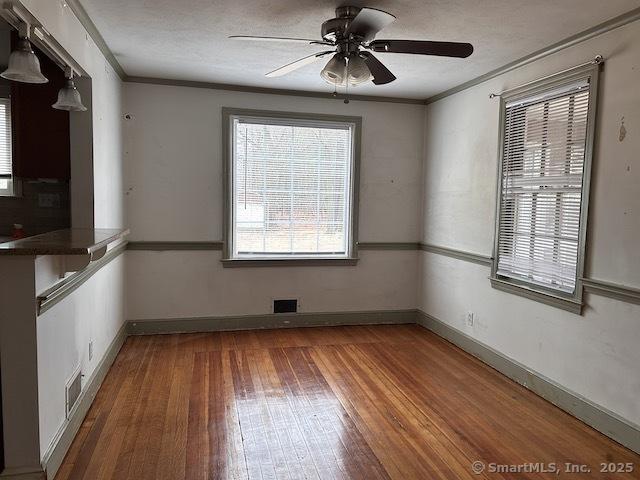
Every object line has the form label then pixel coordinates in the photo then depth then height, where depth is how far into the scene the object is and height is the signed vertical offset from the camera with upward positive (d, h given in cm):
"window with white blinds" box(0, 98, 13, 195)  343 +38
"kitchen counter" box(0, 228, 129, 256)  180 -21
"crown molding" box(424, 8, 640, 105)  255 +106
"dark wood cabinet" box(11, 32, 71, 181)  291 +43
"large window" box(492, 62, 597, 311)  288 +13
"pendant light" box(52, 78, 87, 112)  249 +53
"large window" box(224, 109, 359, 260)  451 +15
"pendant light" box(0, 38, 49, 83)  193 +54
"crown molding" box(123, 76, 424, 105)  420 +107
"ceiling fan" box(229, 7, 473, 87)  229 +81
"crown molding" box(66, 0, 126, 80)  257 +106
